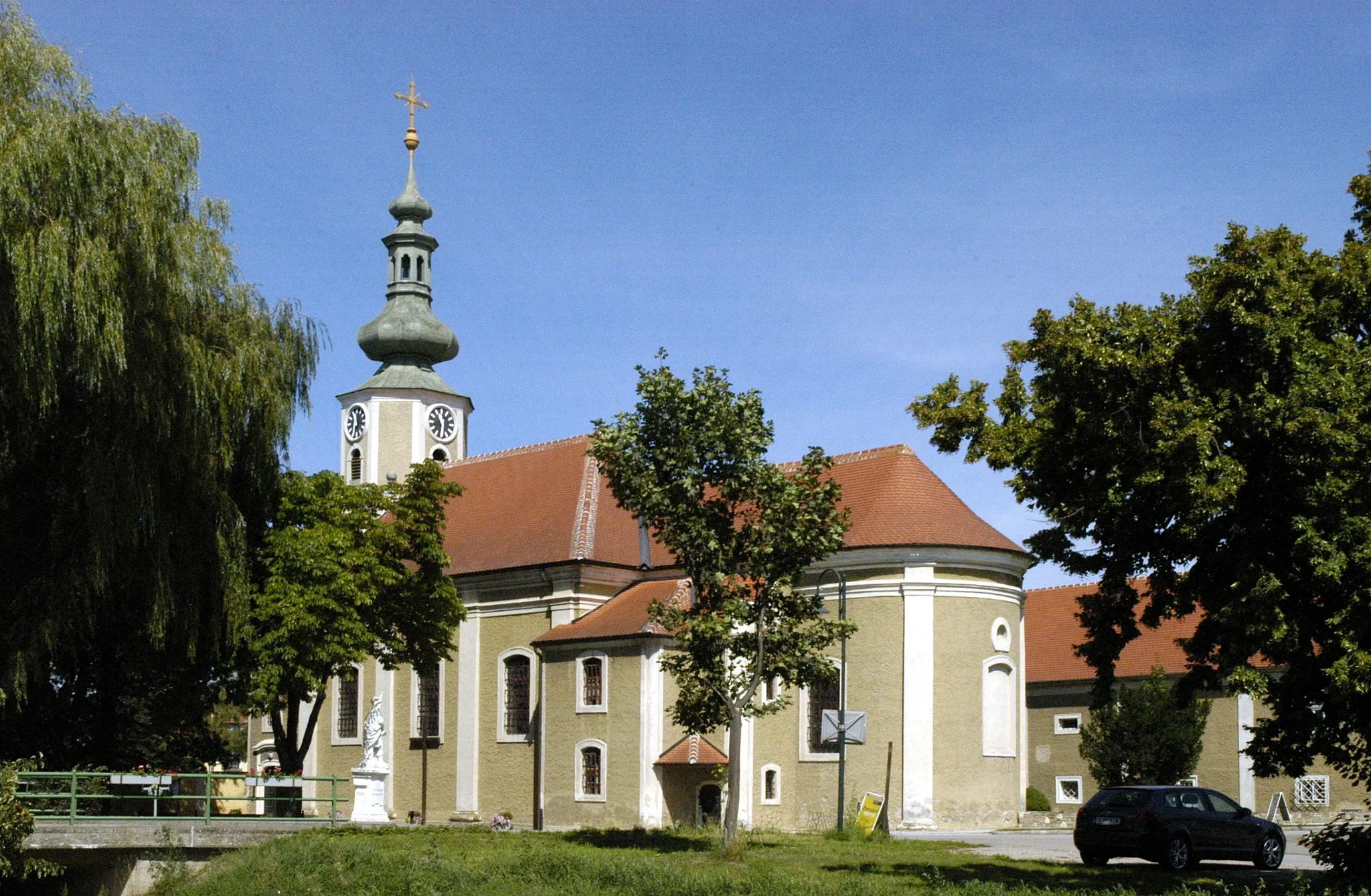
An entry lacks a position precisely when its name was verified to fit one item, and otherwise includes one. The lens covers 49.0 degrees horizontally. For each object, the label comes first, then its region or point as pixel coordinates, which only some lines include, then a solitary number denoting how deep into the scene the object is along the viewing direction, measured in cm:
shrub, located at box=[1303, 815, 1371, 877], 1631
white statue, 3250
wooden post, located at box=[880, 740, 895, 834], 2875
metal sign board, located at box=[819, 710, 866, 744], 2825
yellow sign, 2892
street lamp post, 2844
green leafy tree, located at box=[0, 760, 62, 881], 2023
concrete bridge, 2367
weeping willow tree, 2155
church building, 3622
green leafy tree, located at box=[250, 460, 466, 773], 2964
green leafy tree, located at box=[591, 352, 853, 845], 2441
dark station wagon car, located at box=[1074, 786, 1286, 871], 2247
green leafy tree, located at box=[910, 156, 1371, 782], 1673
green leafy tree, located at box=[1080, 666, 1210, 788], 3847
